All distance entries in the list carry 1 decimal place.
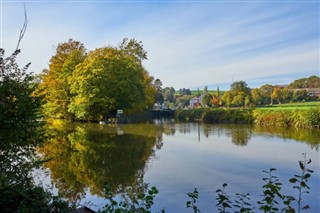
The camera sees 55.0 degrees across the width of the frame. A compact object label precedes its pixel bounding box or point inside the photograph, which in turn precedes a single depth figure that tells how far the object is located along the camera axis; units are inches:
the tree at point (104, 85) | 1192.8
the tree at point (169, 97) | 3741.9
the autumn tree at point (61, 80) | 1342.3
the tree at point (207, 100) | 2438.7
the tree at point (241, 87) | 1664.2
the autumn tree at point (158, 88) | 2341.3
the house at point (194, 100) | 3316.4
